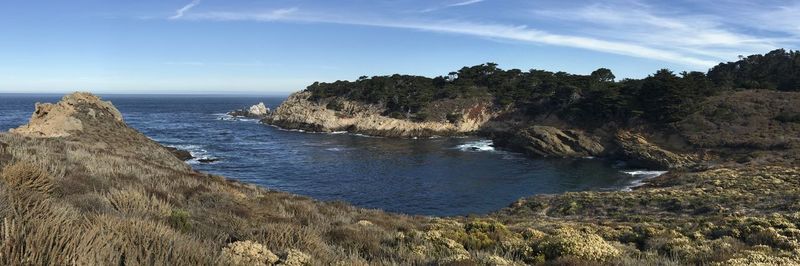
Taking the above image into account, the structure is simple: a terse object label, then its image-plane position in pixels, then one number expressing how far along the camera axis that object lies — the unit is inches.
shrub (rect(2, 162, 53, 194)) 343.3
